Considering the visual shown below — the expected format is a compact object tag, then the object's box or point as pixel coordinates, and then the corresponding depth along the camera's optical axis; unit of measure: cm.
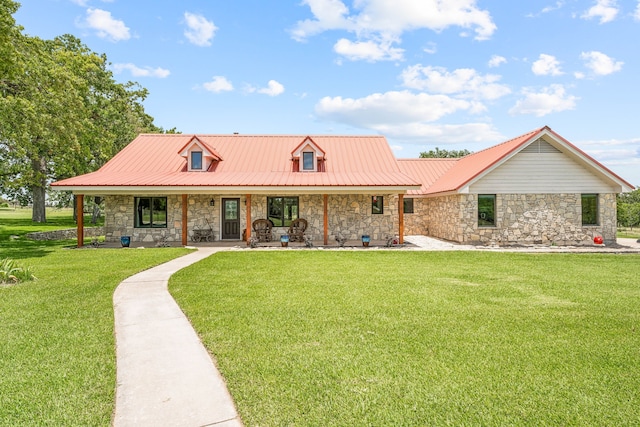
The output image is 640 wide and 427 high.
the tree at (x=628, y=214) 4342
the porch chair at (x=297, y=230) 1661
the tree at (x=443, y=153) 5883
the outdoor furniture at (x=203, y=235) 1677
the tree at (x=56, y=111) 1390
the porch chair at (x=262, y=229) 1652
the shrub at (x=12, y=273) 795
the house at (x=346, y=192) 1563
